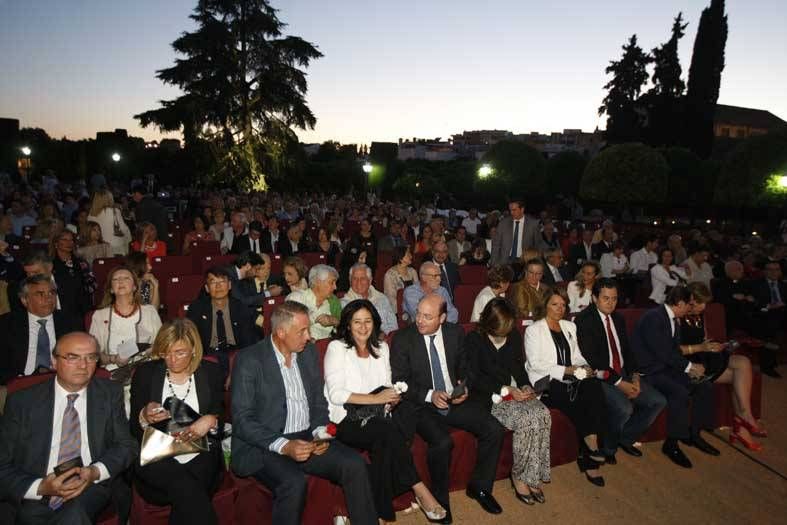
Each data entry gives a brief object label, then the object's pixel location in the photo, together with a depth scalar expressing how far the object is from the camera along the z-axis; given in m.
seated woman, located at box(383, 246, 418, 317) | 6.16
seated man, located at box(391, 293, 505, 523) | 3.66
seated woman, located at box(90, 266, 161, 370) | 4.07
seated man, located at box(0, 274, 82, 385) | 3.75
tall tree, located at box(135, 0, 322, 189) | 21.45
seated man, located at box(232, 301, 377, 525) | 3.07
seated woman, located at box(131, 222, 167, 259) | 6.99
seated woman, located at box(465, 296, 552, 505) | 3.84
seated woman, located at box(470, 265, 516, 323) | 5.18
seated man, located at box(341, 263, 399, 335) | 4.91
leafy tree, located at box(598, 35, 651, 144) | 39.81
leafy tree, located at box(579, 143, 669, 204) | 24.86
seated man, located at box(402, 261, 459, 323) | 5.23
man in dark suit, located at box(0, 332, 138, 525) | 2.60
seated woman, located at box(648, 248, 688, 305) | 7.34
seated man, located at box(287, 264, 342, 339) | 4.64
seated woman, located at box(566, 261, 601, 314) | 6.08
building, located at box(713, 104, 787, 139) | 62.78
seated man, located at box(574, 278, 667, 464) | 4.32
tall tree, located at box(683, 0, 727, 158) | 37.34
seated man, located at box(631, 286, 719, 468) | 4.51
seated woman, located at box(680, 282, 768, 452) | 4.72
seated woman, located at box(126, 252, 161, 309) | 5.05
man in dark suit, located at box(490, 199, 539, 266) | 7.24
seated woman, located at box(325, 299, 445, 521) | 3.39
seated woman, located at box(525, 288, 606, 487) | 4.19
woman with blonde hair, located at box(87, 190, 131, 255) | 7.59
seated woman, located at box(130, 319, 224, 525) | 2.83
